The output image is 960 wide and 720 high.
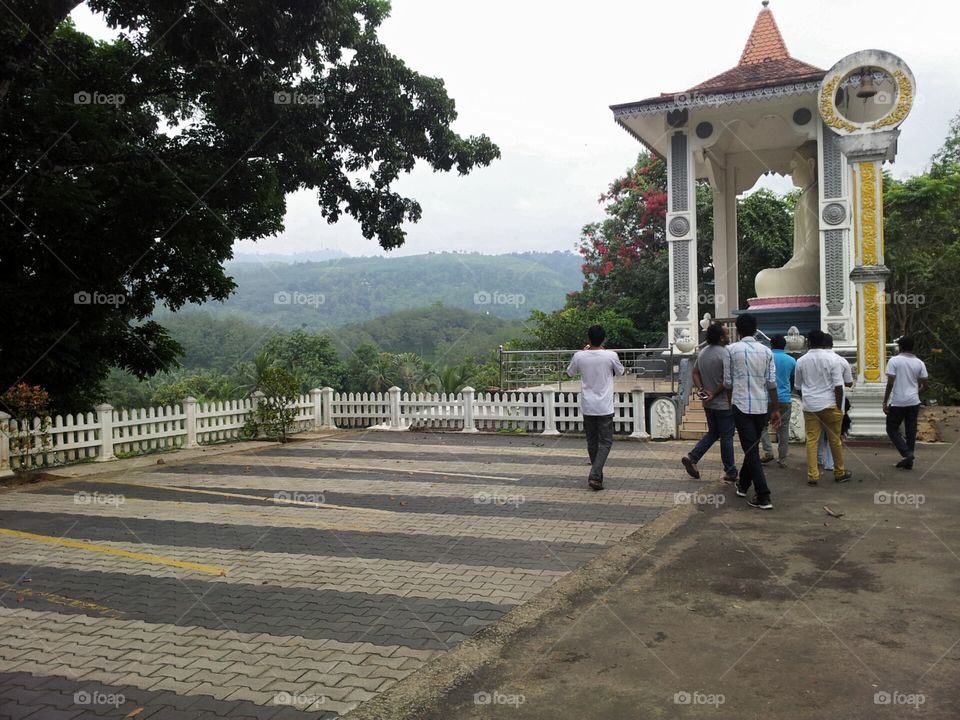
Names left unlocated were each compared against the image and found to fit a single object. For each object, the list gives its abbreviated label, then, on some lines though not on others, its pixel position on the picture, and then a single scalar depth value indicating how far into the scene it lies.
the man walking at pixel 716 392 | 8.61
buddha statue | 18.12
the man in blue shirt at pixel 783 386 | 10.22
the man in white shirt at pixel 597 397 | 8.99
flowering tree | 27.20
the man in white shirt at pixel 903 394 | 10.16
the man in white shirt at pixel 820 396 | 8.77
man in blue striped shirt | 8.08
